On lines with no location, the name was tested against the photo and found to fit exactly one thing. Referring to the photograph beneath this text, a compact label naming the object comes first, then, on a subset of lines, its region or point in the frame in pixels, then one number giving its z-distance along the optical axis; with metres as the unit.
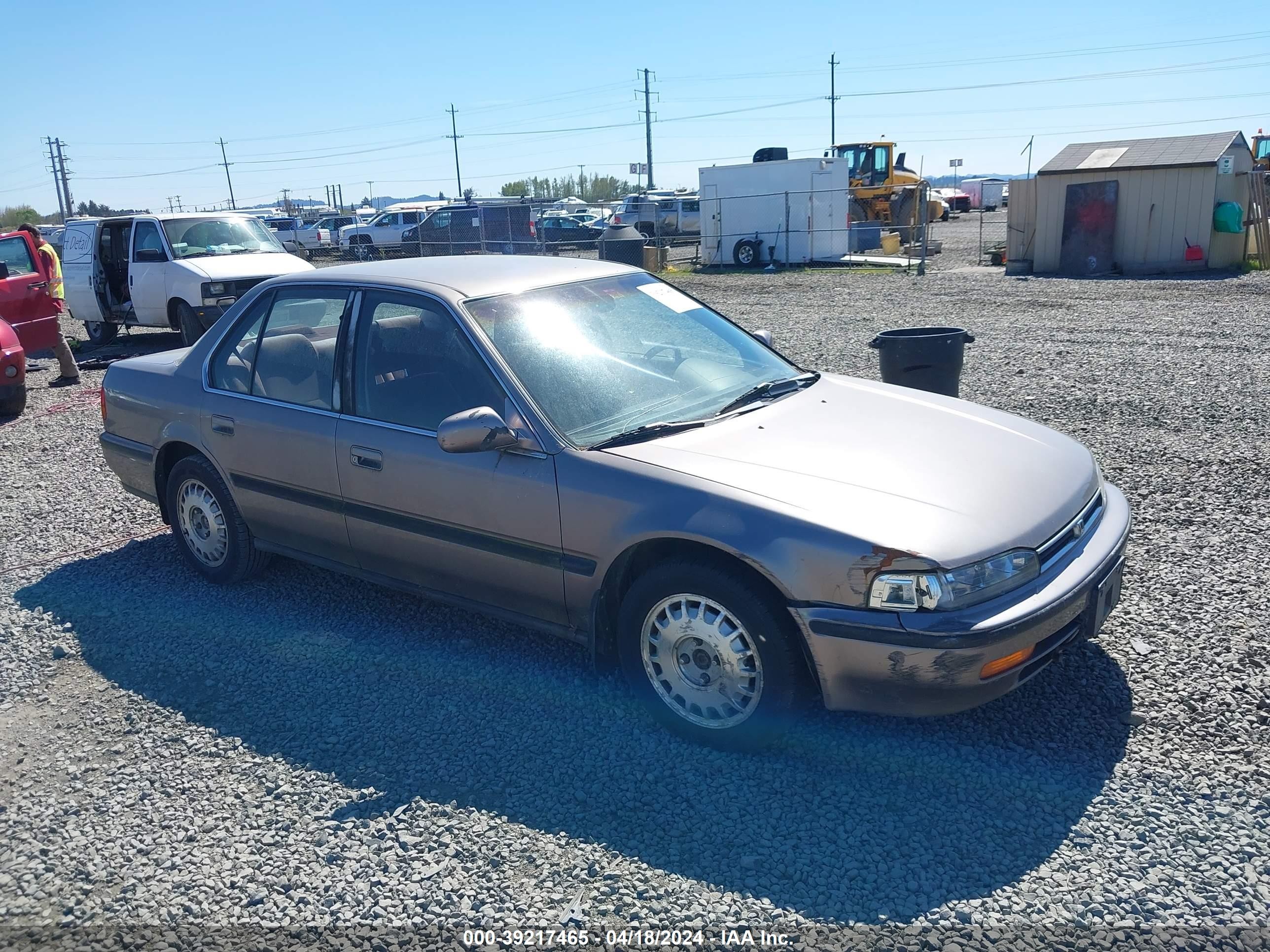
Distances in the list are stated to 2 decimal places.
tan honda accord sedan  3.19
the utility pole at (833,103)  88.06
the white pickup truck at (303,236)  36.97
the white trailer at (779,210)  24.97
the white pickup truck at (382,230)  35.03
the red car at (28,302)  11.58
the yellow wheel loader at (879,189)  30.56
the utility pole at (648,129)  75.06
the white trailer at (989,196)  56.34
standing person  12.15
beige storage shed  19.19
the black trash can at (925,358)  6.89
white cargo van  13.52
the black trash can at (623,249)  24.27
